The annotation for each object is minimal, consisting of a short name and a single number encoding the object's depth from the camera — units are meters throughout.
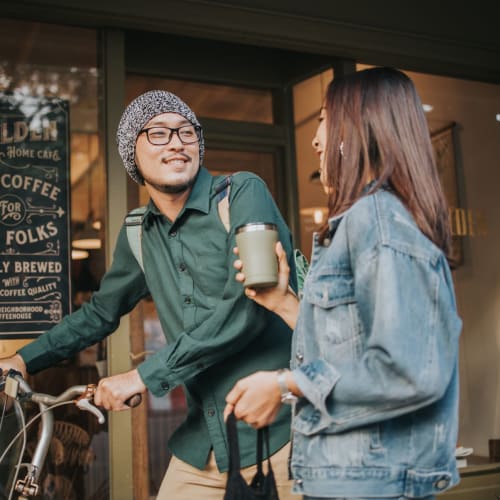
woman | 1.46
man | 2.19
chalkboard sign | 4.50
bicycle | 2.30
